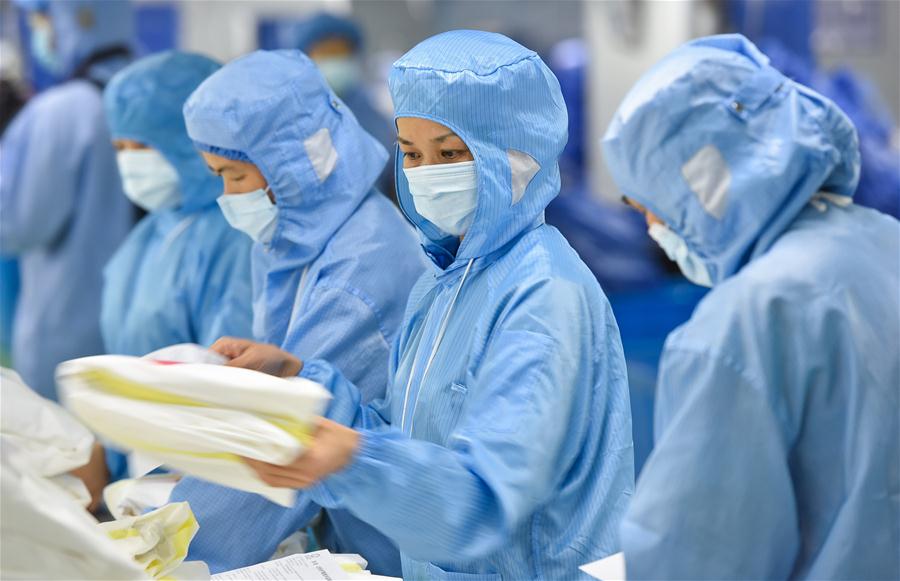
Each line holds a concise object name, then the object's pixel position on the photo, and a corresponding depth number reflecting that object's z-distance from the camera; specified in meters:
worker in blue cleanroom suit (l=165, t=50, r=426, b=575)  3.26
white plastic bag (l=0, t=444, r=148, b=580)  2.79
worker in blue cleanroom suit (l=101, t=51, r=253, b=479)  3.72
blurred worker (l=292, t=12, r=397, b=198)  6.77
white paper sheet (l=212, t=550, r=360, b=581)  3.09
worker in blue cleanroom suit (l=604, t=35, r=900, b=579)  2.70
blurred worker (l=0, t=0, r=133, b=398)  4.64
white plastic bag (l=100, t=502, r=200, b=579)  3.01
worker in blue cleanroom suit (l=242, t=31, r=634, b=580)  2.75
